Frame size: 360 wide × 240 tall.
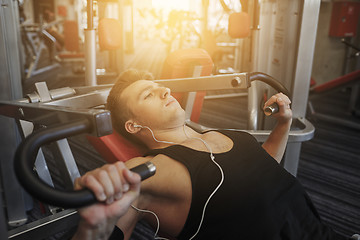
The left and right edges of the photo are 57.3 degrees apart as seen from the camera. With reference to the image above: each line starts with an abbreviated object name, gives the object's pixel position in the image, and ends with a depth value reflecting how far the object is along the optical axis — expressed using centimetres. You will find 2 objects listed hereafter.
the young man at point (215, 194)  84
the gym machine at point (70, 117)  48
